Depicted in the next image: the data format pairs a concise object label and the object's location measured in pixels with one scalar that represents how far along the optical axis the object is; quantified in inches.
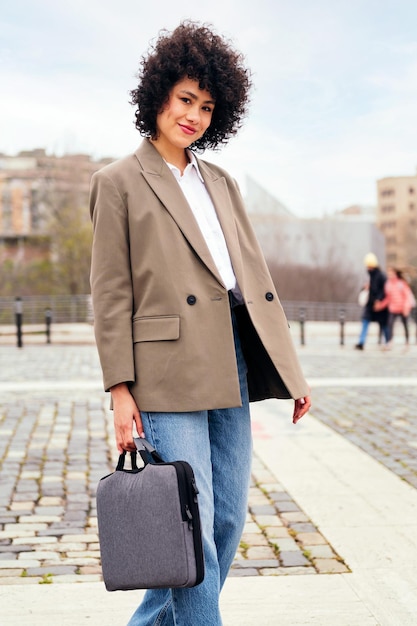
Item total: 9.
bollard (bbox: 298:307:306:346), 758.7
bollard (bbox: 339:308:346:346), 759.5
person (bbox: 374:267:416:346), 723.4
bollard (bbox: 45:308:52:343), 802.8
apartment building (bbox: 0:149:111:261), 1663.4
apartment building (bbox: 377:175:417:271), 4768.7
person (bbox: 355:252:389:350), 663.7
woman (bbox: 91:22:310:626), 95.6
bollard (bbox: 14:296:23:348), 748.0
